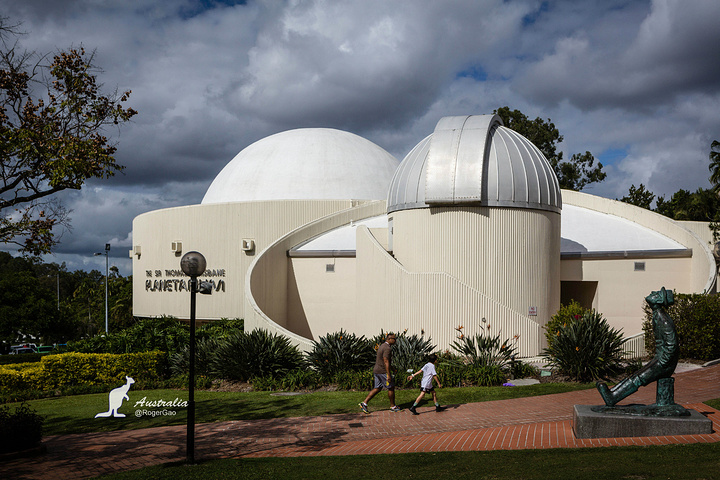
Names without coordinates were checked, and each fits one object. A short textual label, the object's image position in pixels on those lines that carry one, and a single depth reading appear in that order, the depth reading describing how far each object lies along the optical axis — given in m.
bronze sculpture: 8.26
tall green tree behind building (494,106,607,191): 39.44
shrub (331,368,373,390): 13.53
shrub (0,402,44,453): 8.80
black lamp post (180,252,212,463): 8.12
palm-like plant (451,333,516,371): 14.03
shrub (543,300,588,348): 15.47
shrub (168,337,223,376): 16.02
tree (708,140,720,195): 29.96
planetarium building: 16.75
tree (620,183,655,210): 38.03
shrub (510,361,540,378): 13.70
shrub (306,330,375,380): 14.53
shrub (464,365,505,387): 13.14
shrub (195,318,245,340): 19.50
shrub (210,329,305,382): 14.99
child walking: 10.73
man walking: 10.95
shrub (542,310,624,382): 12.87
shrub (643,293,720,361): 14.05
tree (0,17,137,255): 8.91
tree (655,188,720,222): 30.06
